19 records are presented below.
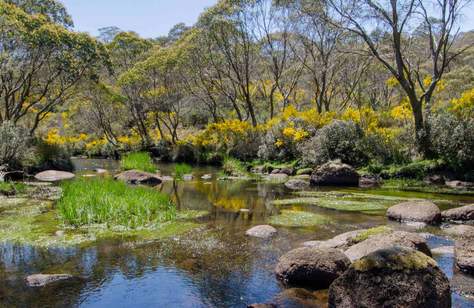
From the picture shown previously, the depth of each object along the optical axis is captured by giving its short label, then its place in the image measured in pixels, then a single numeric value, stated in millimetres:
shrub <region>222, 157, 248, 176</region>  27625
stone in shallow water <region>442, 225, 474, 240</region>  11016
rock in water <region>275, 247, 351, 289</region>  8125
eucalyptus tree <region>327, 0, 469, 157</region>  23000
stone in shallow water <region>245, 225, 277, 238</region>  11789
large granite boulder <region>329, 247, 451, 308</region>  6219
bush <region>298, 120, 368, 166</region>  25516
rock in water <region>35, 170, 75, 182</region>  25219
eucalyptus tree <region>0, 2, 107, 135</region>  26047
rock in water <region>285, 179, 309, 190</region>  21984
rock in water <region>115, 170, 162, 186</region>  23811
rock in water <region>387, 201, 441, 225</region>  12867
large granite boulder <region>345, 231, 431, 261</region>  8960
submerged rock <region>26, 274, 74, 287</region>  8188
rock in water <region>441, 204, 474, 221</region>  13039
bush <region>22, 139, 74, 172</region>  27953
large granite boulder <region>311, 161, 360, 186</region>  22562
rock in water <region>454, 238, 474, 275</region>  8617
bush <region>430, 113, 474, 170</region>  20766
